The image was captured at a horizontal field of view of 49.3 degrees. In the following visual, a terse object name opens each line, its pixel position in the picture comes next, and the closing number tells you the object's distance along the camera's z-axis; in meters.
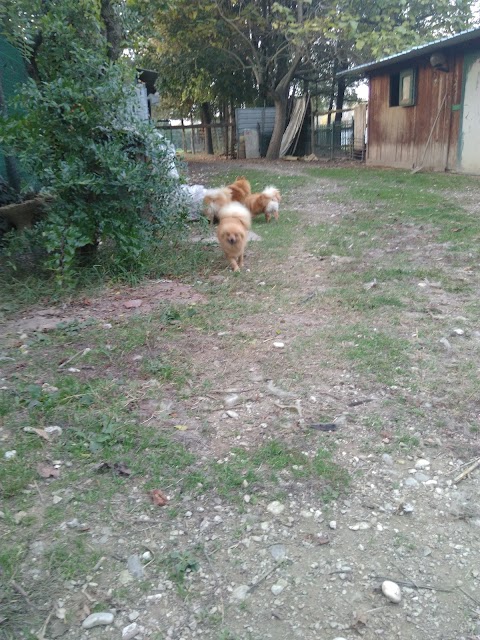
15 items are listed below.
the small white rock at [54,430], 2.99
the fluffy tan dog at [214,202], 8.14
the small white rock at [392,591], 2.00
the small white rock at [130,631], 1.91
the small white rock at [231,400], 3.30
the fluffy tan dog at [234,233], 5.85
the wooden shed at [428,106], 12.72
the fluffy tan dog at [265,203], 8.62
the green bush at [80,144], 5.07
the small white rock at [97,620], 1.95
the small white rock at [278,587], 2.06
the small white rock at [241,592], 2.05
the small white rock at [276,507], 2.46
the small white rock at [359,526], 2.35
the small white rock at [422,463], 2.71
